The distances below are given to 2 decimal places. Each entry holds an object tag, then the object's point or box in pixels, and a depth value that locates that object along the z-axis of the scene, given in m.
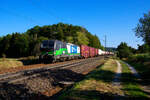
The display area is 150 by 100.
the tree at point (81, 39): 78.33
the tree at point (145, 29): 14.74
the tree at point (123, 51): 59.78
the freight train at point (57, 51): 24.86
